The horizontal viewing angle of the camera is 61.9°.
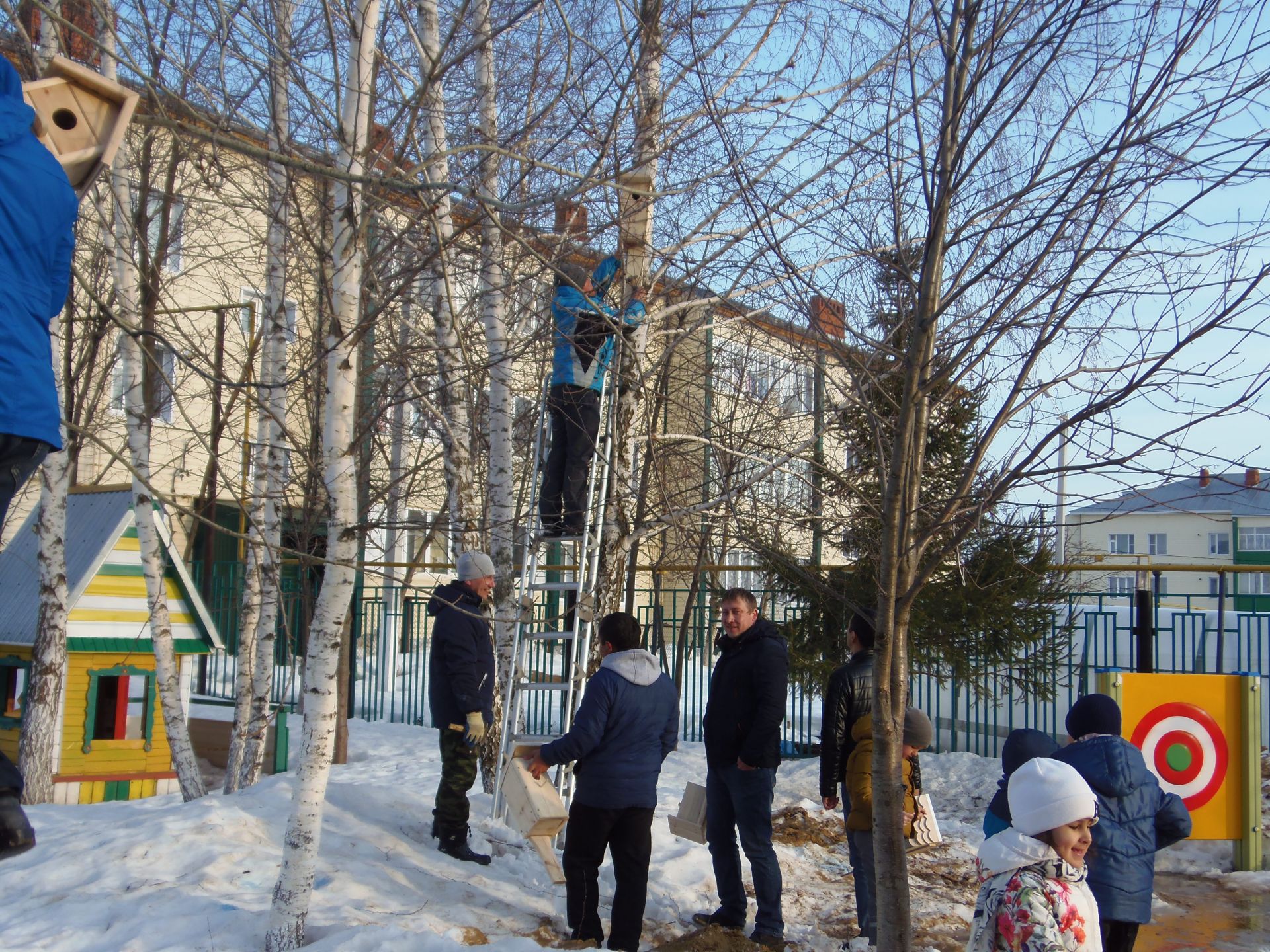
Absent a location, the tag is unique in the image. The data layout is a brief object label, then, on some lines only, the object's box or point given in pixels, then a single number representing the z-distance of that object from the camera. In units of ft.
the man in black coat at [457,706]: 20.61
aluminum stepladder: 23.40
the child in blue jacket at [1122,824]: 13.92
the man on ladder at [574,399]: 23.39
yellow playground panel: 24.67
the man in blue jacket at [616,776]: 17.07
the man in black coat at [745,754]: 18.88
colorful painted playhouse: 31.55
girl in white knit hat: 9.00
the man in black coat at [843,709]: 19.19
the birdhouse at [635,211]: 20.93
